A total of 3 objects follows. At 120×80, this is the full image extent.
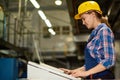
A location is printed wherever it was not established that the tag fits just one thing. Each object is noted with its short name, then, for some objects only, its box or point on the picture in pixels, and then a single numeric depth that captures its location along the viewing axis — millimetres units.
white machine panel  2857
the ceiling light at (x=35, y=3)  10329
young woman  2768
